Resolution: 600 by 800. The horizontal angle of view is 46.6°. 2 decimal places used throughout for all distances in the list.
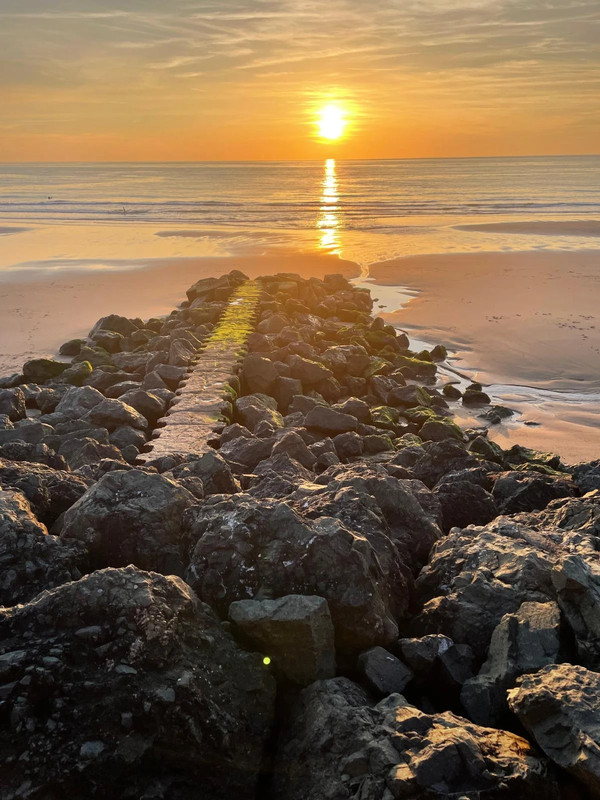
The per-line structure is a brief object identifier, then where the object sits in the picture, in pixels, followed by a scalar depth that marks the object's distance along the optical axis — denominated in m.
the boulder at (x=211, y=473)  6.75
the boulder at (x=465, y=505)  6.66
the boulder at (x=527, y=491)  6.95
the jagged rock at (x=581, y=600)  3.92
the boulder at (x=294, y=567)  4.12
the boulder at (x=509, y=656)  3.72
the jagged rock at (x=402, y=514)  5.55
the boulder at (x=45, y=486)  5.35
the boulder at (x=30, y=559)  4.20
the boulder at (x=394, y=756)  3.07
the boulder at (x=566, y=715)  3.12
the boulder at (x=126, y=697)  3.08
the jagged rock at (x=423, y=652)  4.04
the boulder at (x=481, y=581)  4.38
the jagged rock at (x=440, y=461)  8.23
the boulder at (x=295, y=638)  3.85
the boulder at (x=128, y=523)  4.66
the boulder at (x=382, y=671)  3.90
